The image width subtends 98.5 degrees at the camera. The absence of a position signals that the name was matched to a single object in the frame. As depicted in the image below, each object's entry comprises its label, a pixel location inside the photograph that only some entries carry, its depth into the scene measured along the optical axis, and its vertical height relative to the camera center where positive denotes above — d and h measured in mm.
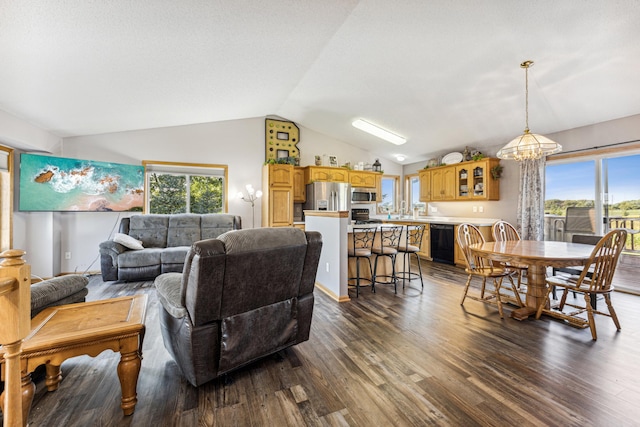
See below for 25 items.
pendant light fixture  2910 +717
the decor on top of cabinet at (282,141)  6227 +1698
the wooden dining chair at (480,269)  2967 -636
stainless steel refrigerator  5898 +397
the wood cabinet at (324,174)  6125 +917
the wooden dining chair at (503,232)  3822 -270
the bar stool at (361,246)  3584 -463
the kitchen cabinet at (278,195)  5797 +415
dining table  2434 -396
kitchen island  3406 -556
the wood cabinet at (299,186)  6215 +636
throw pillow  4254 -399
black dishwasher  5532 -595
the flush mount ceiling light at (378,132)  5704 +1764
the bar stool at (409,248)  3852 -479
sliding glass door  3715 +257
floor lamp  5952 +371
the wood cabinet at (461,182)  5223 +659
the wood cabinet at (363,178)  6691 +879
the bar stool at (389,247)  3729 -476
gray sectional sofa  4199 -457
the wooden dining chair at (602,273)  2406 -540
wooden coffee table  1376 -644
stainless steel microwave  6696 +471
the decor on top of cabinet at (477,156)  5320 +1129
